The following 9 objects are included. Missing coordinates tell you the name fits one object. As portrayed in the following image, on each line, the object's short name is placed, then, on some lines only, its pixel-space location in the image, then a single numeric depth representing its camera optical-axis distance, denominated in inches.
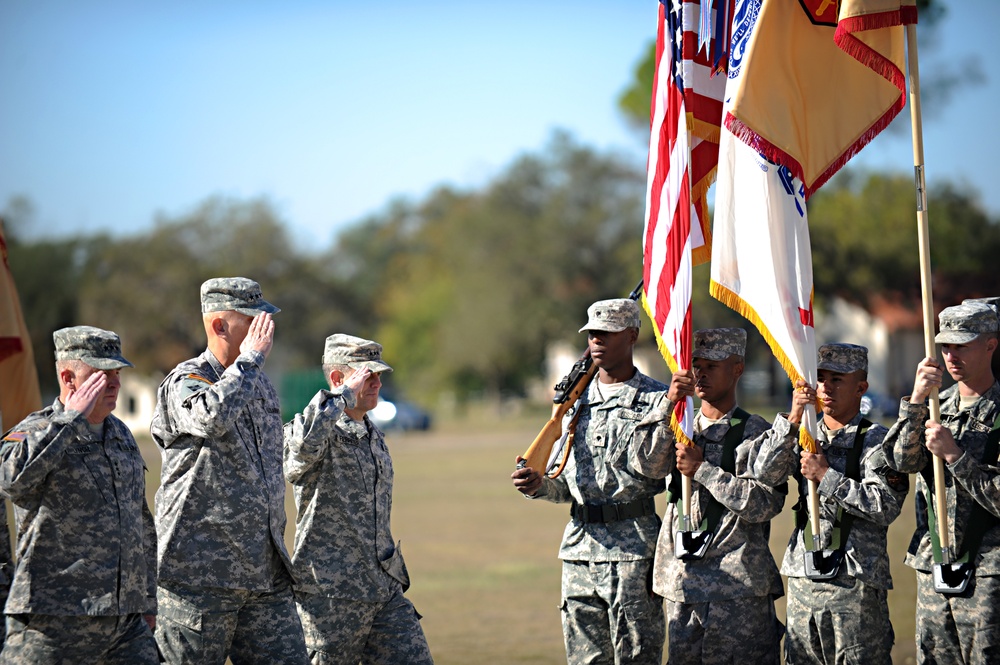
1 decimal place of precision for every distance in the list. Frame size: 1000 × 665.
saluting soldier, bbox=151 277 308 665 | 457.4
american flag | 535.5
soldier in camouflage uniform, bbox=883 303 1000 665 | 457.4
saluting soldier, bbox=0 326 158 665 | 428.8
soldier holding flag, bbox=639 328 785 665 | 494.9
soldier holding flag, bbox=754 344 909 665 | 478.9
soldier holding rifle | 514.6
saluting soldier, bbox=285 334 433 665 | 509.0
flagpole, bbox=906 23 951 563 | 461.4
